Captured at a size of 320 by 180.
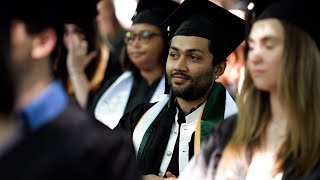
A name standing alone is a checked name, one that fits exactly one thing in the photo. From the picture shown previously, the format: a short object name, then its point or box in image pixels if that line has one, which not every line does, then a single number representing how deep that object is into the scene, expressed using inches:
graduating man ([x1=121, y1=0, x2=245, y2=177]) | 233.5
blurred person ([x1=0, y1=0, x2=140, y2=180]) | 120.5
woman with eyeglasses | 306.5
